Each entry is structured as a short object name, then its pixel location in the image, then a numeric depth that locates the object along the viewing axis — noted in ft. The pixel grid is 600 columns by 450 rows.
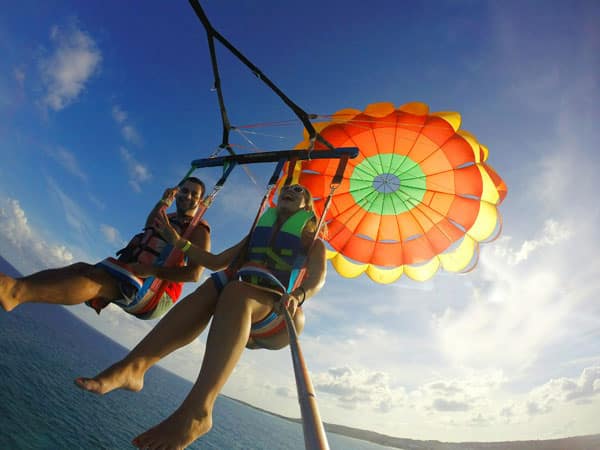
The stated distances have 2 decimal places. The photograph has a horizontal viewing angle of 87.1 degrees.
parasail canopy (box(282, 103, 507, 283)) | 18.12
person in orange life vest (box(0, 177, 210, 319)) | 7.49
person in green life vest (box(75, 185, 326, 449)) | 5.40
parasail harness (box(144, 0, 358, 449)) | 9.51
